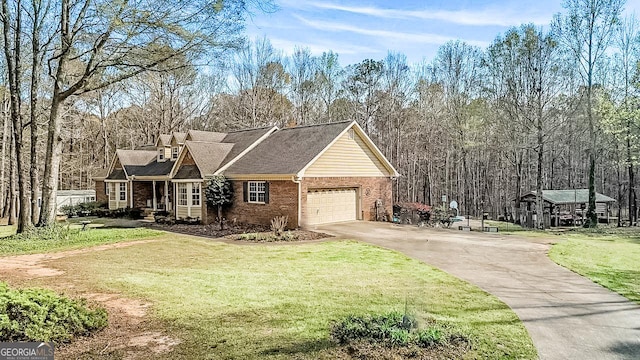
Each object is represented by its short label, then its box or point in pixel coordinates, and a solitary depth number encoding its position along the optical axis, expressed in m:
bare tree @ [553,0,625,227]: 23.58
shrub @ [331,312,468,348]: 5.48
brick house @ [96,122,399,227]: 19.19
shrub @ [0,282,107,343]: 5.18
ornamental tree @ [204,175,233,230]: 20.83
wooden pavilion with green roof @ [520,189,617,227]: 29.33
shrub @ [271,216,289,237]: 16.78
